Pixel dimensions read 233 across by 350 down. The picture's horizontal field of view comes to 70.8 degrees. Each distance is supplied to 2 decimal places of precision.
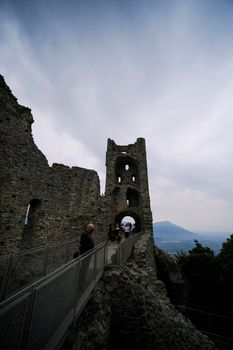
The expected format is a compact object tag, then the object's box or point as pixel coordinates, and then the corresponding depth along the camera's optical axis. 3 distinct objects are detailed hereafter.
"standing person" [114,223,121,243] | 12.32
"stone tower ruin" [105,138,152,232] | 19.17
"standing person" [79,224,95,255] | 5.17
